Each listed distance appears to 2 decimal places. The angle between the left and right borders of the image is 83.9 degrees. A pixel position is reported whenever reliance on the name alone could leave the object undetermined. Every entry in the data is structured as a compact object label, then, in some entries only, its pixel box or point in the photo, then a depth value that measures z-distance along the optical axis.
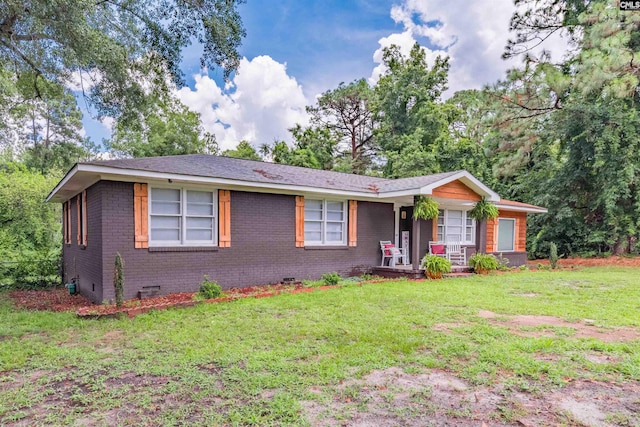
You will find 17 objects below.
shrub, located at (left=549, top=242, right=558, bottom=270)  13.84
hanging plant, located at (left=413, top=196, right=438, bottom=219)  10.58
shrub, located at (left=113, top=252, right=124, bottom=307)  6.28
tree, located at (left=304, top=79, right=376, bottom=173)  28.34
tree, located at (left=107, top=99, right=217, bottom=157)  26.70
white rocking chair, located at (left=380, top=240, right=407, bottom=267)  11.50
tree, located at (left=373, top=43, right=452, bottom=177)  22.58
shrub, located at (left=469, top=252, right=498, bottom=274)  11.81
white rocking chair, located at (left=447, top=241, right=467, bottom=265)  13.05
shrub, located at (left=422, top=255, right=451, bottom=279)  10.62
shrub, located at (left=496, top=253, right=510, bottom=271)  13.38
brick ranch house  7.34
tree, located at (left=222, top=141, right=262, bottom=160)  31.22
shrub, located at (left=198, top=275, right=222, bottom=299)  7.30
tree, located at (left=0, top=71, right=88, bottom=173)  24.39
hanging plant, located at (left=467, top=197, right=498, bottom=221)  12.34
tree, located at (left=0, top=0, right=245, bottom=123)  6.53
